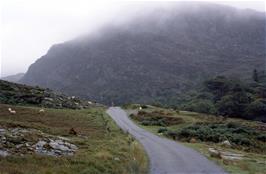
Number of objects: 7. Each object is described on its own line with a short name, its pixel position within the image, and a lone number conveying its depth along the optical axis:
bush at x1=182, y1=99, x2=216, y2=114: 120.94
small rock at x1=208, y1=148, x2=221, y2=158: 35.28
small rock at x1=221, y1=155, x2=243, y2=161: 35.08
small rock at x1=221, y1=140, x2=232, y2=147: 48.85
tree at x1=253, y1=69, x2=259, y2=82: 178.70
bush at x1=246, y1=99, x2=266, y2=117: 112.44
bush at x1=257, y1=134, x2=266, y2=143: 58.06
